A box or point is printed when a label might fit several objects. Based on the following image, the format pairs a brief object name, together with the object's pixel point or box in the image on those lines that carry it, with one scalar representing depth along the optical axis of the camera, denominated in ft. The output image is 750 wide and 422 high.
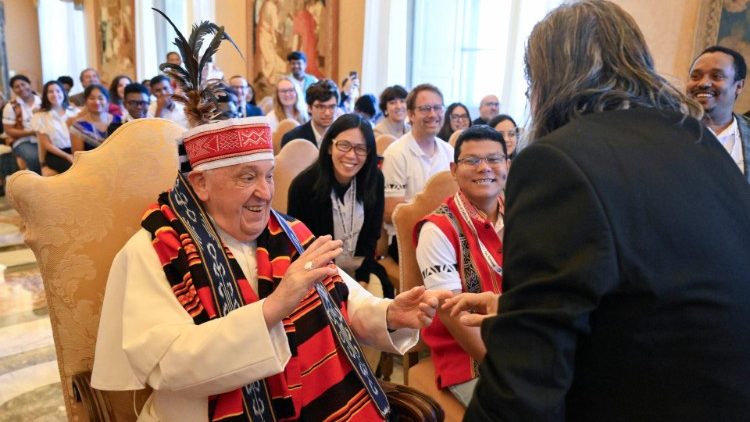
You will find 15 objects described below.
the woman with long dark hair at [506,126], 13.51
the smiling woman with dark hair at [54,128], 20.90
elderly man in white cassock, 4.65
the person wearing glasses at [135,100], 16.40
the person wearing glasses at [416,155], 12.51
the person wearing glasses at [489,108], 19.44
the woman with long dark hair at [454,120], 18.17
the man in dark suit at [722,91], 8.80
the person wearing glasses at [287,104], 19.65
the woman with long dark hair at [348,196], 10.00
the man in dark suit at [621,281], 2.88
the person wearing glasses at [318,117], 14.69
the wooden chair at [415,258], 6.68
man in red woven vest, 6.53
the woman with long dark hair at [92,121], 17.66
